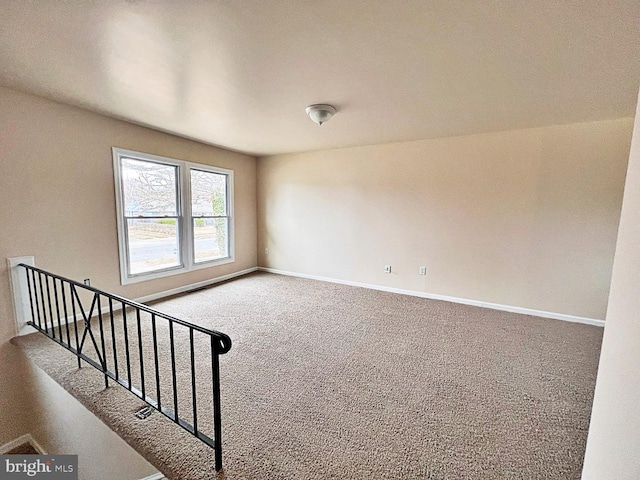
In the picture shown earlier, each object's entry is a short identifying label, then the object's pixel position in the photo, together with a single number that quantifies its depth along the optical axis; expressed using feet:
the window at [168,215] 11.30
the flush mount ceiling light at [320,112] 8.84
